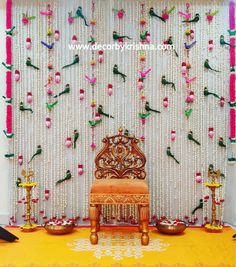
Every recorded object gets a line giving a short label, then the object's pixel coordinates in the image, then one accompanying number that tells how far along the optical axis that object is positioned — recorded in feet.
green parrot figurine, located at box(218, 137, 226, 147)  14.11
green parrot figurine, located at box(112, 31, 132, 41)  14.07
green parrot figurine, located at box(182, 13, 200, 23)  14.19
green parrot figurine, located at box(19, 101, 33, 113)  14.16
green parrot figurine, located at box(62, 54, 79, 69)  14.08
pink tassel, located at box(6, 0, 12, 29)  14.15
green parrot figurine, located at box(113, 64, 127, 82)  14.10
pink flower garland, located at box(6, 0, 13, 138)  14.14
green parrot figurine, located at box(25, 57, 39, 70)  14.17
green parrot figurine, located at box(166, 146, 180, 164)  14.07
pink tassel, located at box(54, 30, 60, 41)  14.15
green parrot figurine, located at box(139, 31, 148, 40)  14.13
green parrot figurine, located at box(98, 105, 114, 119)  14.12
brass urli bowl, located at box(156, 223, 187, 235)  12.71
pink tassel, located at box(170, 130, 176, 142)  14.14
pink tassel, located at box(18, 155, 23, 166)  14.19
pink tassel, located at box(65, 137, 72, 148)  14.15
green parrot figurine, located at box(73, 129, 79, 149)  14.14
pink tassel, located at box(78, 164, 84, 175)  14.14
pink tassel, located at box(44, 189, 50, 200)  14.16
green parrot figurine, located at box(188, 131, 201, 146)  14.10
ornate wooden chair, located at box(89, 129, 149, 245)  11.78
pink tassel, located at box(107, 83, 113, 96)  14.14
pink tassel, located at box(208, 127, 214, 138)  14.11
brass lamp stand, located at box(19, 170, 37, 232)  13.35
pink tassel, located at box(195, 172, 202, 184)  14.10
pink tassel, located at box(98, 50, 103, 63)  14.14
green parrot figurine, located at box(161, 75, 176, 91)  14.10
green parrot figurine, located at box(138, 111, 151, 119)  14.12
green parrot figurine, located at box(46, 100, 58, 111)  14.17
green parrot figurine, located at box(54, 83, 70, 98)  14.14
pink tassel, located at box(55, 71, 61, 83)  14.15
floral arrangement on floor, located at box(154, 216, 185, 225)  13.01
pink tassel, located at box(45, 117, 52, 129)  14.14
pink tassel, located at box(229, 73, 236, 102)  14.11
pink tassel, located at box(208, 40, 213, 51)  14.20
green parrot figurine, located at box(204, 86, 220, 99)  14.16
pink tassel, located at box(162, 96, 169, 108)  14.16
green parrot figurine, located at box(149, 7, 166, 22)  14.14
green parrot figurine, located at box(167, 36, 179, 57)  14.19
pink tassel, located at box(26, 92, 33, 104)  14.20
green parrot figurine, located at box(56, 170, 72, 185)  14.10
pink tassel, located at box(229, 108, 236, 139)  14.06
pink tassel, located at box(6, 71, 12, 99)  14.14
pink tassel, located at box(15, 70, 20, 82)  14.19
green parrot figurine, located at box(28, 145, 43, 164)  14.14
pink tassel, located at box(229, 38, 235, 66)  14.14
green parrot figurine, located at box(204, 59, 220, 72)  14.15
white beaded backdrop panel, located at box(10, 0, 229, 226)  14.20
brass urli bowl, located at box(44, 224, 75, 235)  12.79
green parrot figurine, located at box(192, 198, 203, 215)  14.10
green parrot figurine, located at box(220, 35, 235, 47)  14.12
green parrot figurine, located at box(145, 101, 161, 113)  14.13
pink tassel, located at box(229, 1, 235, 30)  14.15
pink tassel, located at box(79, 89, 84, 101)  14.16
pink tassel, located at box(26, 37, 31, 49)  14.17
